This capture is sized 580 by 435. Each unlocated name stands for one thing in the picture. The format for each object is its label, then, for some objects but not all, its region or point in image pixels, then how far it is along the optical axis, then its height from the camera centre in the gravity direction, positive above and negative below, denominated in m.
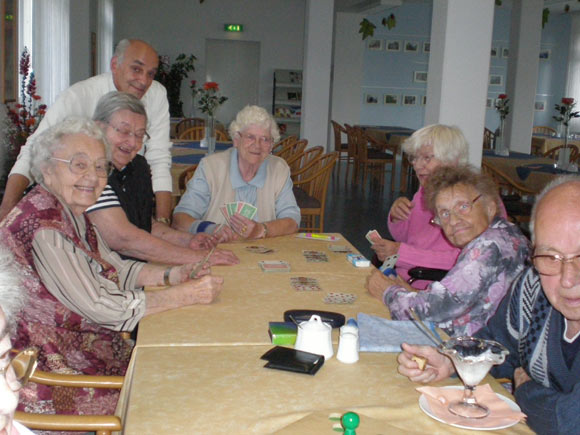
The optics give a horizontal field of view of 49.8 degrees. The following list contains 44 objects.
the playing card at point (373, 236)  3.15 -0.59
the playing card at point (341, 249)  3.03 -0.63
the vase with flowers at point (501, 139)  7.27 -0.16
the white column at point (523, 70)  9.84 +0.87
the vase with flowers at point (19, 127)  5.88 -0.23
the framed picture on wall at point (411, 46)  15.92 +1.88
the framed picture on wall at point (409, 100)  16.23 +0.54
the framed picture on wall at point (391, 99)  16.16 +0.53
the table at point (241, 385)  1.38 -0.67
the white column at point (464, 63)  4.28 +0.41
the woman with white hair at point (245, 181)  3.49 -0.38
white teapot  1.72 -0.60
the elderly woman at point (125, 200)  2.64 -0.40
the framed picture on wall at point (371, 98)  16.09 +0.53
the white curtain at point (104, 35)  11.62 +1.44
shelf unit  15.41 +0.47
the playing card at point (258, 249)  2.97 -0.65
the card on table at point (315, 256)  2.84 -0.64
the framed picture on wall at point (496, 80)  16.69 +1.20
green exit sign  15.19 +2.05
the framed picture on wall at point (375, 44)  15.71 +1.86
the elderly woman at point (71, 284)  1.91 -0.57
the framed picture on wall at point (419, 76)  16.11 +1.15
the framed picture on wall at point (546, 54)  16.61 +1.93
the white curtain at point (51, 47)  8.11 +0.80
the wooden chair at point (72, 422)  1.53 -0.77
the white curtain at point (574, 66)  16.25 +1.61
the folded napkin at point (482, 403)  1.40 -0.66
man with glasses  1.44 -0.53
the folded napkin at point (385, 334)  1.81 -0.63
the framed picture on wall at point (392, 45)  15.83 +1.88
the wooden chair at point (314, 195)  5.28 -0.71
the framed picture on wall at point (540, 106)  16.97 +0.56
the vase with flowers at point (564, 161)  6.10 -0.32
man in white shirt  3.15 +0.01
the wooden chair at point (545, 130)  14.46 -0.06
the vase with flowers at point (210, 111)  6.55 +0.01
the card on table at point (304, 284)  2.38 -0.65
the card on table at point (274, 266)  2.61 -0.63
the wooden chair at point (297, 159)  6.86 -0.48
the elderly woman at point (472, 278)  2.08 -0.51
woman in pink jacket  3.16 -0.21
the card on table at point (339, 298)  2.23 -0.64
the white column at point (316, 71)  8.91 +0.66
